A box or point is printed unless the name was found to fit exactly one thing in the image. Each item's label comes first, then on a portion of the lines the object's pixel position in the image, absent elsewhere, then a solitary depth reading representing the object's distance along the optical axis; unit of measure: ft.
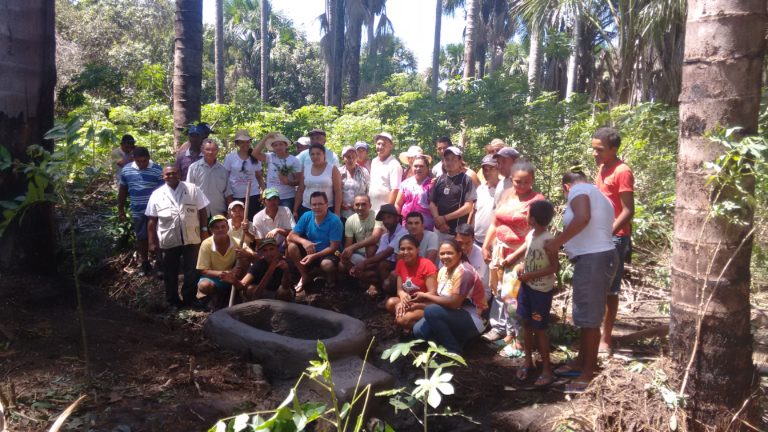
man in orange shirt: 15.89
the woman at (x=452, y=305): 17.71
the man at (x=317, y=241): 22.33
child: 15.88
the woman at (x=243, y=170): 24.56
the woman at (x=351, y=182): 24.68
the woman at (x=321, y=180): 23.76
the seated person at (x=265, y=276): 21.59
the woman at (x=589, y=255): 14.75
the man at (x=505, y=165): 19.71
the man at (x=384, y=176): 23.81
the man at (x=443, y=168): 21.50
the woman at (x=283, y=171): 24.26
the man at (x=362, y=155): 25.21
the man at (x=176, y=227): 21.71
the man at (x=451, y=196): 21.18
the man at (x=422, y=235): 20.36
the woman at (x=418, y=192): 22.08
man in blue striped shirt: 23.61
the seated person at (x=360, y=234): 22.33
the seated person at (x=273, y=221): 22.88
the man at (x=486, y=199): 20.31
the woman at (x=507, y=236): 17.33
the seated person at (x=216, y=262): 21.57
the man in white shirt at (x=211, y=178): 23.53
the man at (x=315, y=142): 24.88
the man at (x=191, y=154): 24.38
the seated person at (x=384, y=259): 21.44
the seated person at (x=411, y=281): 18.78
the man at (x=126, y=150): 25.48
